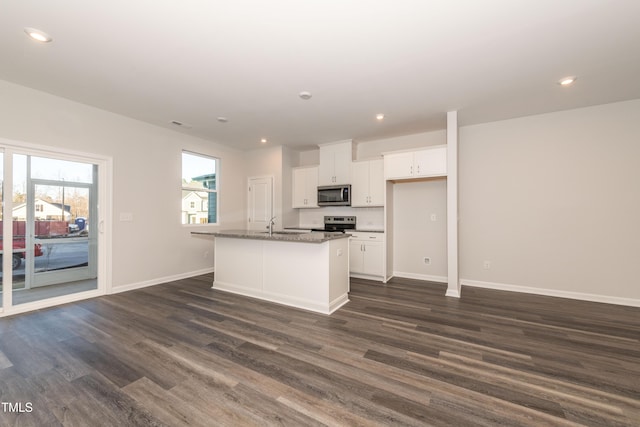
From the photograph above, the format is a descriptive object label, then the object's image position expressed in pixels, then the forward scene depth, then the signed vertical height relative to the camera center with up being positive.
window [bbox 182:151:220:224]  5.14 +0.53
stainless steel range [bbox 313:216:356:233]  5.56 -0.23
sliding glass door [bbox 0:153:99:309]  3.26 -0.20
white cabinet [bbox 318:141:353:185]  5.39 +1.08
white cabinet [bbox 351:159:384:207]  5.02 +0.60
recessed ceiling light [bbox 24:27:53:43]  2.20 +1.57
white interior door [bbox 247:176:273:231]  6.01 +0.26
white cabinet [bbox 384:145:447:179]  4.22 +0.86
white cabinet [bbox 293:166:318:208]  5.84 +0.61
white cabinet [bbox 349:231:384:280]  4.80 -0.79
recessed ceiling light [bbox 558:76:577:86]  2.93 +1.52
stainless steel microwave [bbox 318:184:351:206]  5.26 +0.38
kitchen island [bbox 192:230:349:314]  3.28 -0.76
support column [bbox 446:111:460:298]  3.93 +0.12
